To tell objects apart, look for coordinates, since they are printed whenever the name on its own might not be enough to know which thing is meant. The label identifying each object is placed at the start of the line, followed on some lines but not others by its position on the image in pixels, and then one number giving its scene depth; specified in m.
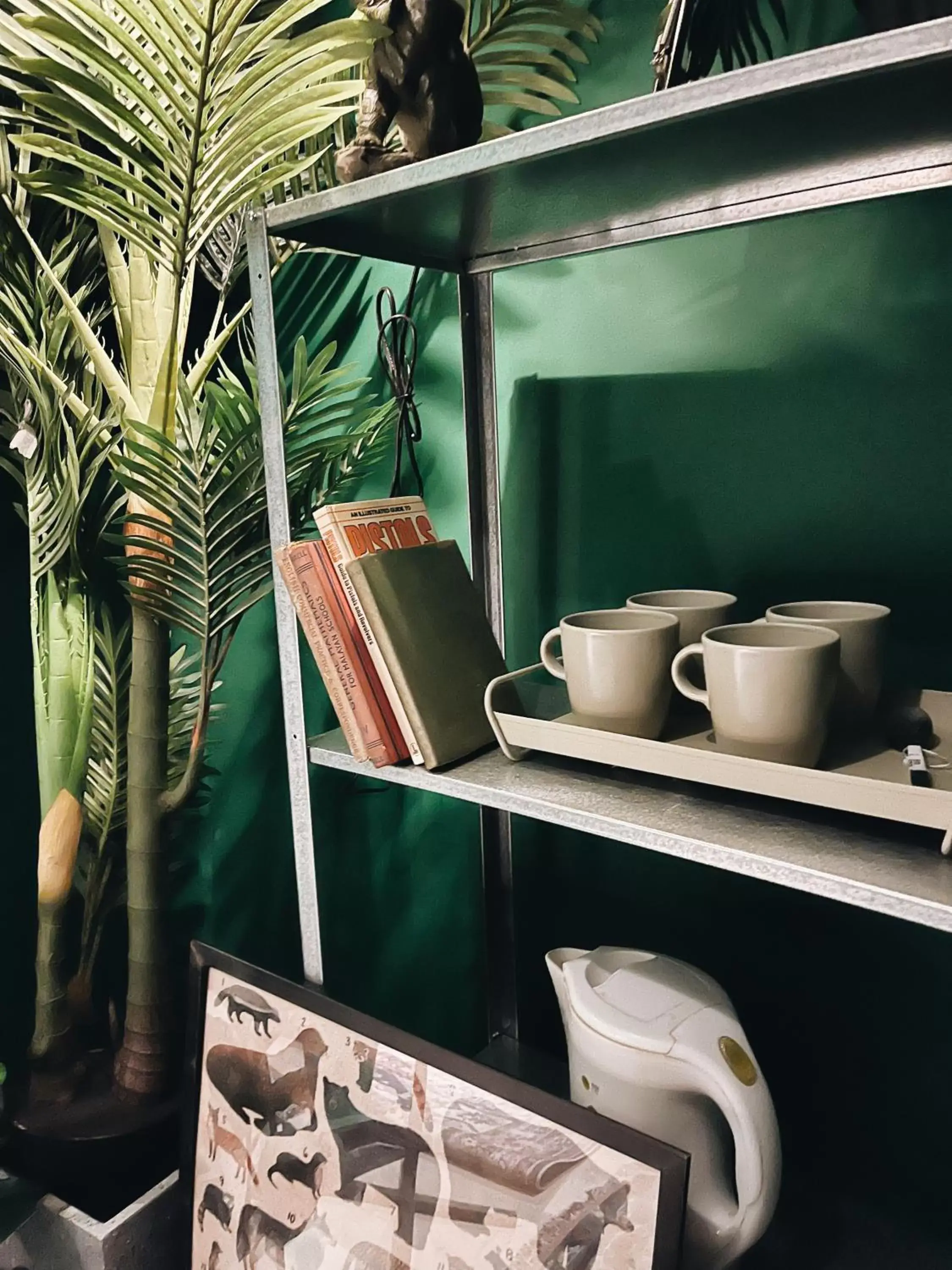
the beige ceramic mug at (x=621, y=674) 0.79
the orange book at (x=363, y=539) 0.90
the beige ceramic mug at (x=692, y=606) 0.88
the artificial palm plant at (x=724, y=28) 0.65
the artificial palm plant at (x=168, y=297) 0.85
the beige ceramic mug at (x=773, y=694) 0.69
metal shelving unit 0.62
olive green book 0.88
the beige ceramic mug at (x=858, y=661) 0.78
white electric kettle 0.77
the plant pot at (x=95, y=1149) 1.15
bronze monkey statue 0.84
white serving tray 0.67
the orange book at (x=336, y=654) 0.90
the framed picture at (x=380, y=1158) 0.77
